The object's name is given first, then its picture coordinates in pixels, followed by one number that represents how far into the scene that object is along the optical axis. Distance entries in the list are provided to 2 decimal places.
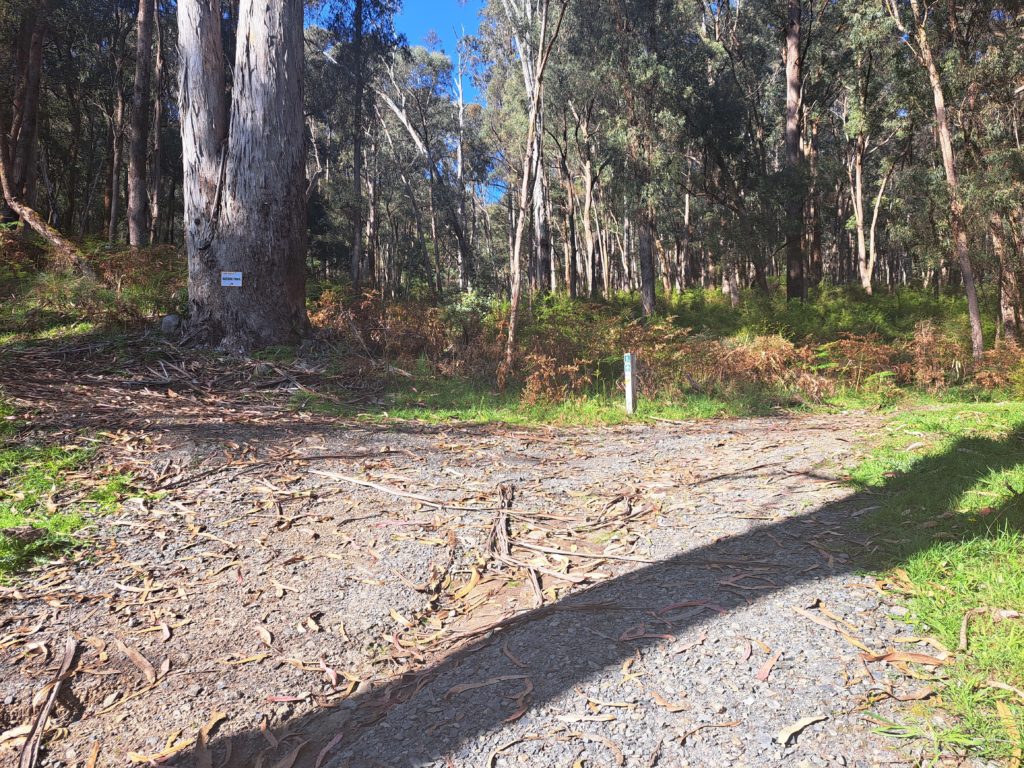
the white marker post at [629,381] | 7.21
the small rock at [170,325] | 8.98
